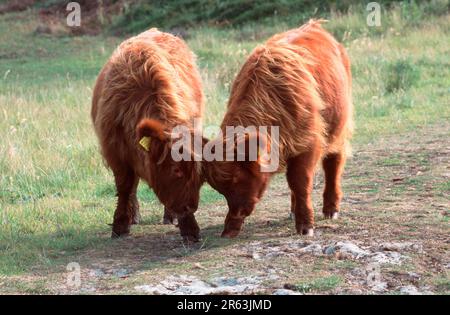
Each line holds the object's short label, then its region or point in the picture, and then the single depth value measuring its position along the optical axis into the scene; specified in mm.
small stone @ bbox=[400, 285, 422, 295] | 8850
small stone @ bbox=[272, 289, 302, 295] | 8841
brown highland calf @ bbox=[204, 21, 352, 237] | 10651
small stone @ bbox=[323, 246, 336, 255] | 10277
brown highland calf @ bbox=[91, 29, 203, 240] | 10494
